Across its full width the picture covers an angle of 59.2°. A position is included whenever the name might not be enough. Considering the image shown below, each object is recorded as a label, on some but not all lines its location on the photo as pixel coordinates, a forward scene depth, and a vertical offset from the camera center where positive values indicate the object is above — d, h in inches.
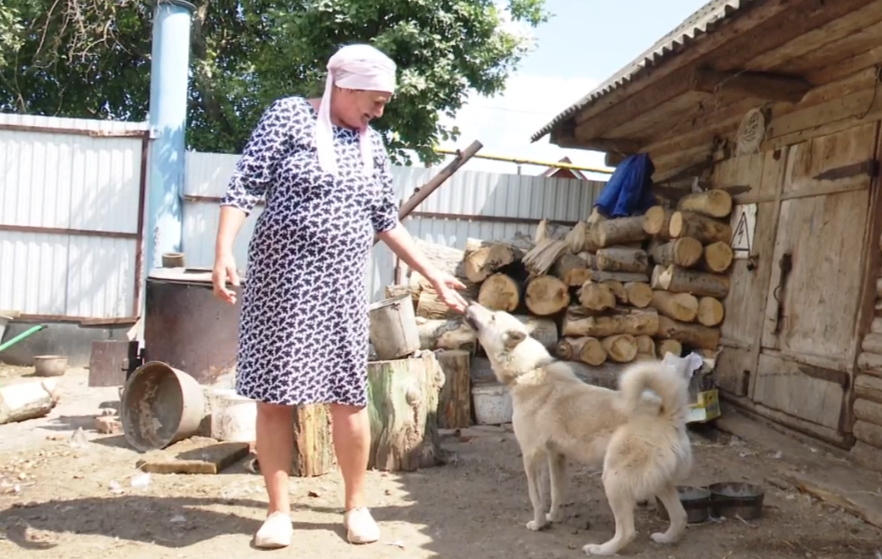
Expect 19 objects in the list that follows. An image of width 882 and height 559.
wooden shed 195.2 +22.2
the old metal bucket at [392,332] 210.7 -29.7
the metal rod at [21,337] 254.1 -48.6
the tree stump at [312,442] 179.8 -52.5
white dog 133.5 -33.4
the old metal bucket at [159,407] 200.8 -54.9
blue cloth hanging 296.7 +20.6
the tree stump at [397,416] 189.9 -47.0
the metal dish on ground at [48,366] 307.6 -68.9
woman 124.0 -6.9
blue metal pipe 344.2 +35.0
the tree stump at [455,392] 249.1 -52.4
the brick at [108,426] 217.0 -63.9
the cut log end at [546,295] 267.4 -20.1
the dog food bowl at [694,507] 155.8 -51.5
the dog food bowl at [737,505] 158.6 -51.1
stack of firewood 259.0 -14.8
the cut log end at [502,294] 274.2 -21.7
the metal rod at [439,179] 276.1 +18.4
